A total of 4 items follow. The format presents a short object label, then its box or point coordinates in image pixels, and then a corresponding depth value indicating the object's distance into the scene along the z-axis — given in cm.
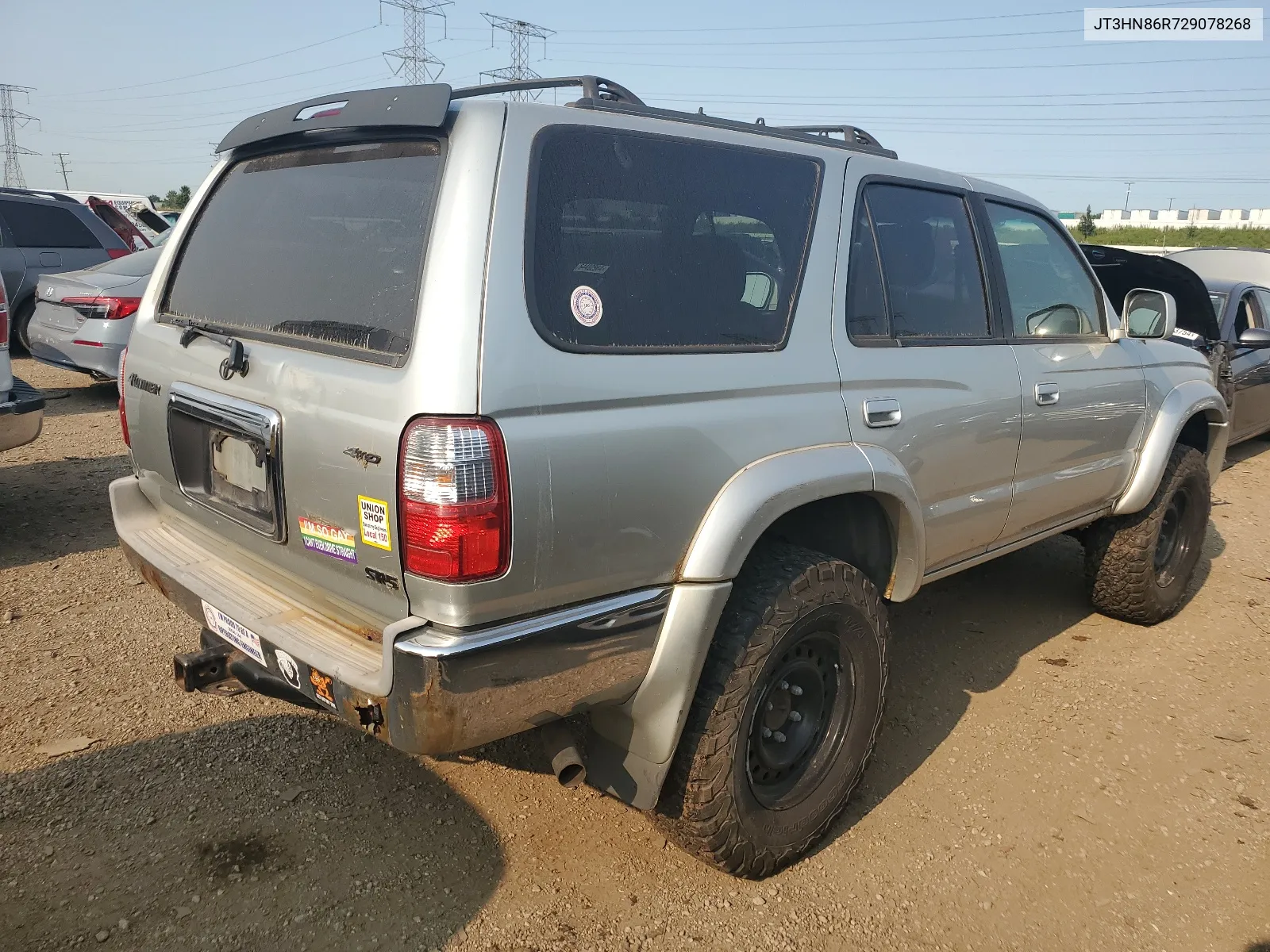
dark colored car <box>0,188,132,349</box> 954
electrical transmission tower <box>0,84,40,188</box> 5941
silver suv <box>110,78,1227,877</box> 195
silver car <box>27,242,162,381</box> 755
